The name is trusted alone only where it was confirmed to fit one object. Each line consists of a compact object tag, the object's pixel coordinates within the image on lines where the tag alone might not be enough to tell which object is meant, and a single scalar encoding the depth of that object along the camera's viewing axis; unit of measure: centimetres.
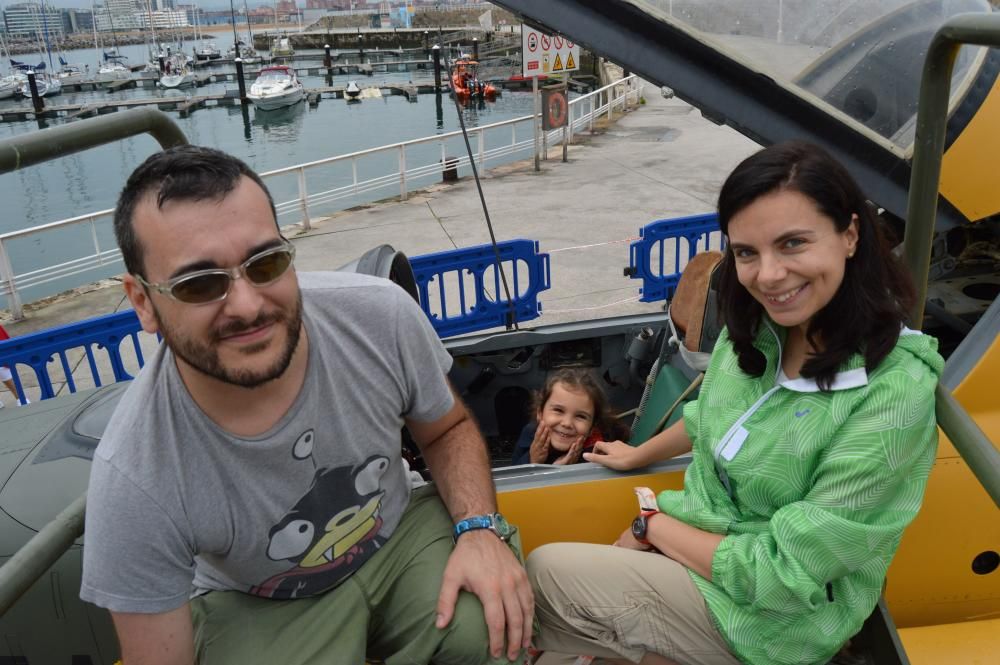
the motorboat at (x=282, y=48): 7862
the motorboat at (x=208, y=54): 7469
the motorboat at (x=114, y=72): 5953
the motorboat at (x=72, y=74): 5884
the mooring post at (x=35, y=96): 3762
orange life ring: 1352
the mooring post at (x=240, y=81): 4073
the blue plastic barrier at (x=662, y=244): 652
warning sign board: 1213
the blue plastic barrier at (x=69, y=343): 487
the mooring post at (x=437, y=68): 4047
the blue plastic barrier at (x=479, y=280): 602
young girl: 286
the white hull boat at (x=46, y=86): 5281
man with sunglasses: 138
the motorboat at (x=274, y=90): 4422
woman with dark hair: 150
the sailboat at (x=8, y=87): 5253
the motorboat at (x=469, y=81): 3353
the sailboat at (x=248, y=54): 7356
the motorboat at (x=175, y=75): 5838
